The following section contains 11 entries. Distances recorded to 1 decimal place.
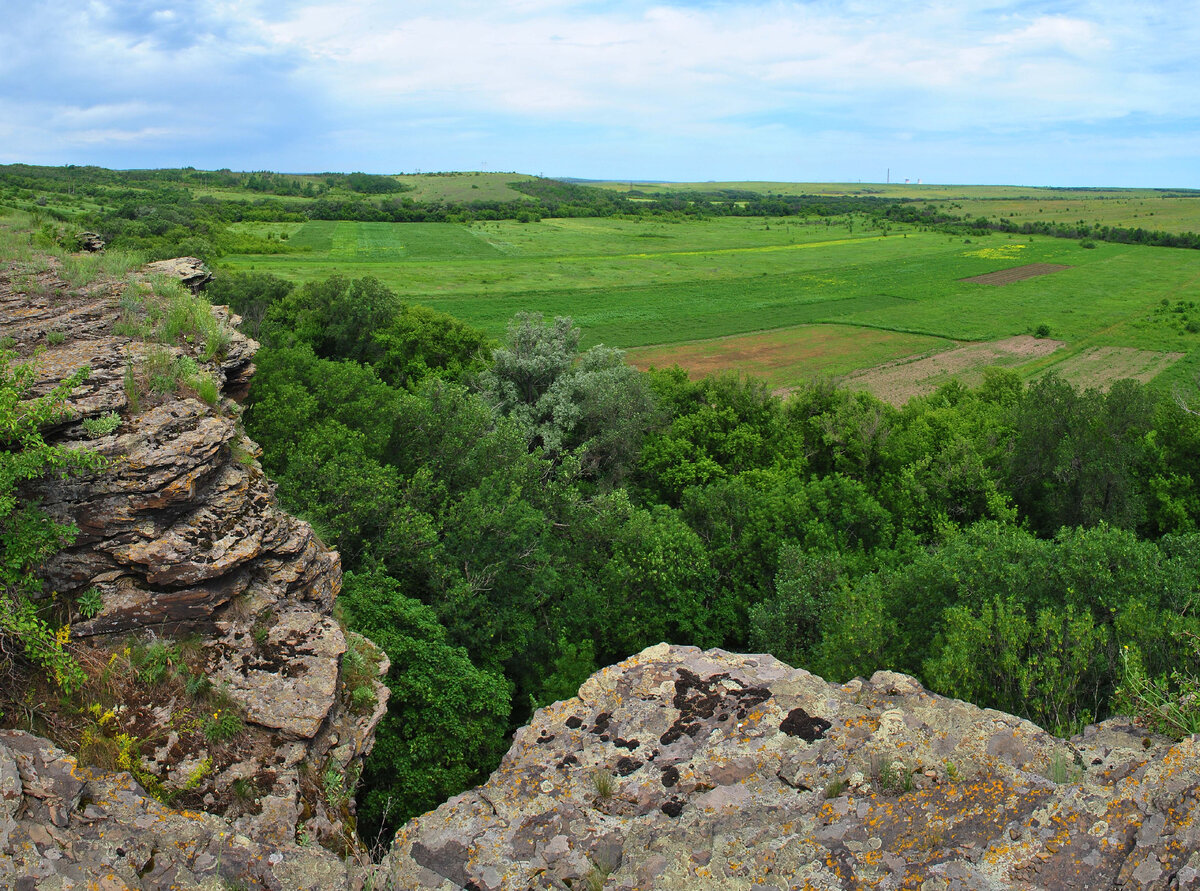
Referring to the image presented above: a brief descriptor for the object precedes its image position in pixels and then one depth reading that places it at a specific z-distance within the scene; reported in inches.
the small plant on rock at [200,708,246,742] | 335.0
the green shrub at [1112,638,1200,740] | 318.0
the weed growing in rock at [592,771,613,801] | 343.3
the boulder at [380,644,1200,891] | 258.1
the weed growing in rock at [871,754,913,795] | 311.1
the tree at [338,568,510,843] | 525.0
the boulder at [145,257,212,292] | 916.0
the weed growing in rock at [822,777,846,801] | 316.8
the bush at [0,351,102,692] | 323.6
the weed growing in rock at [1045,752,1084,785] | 289.7
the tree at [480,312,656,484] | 1257.4
